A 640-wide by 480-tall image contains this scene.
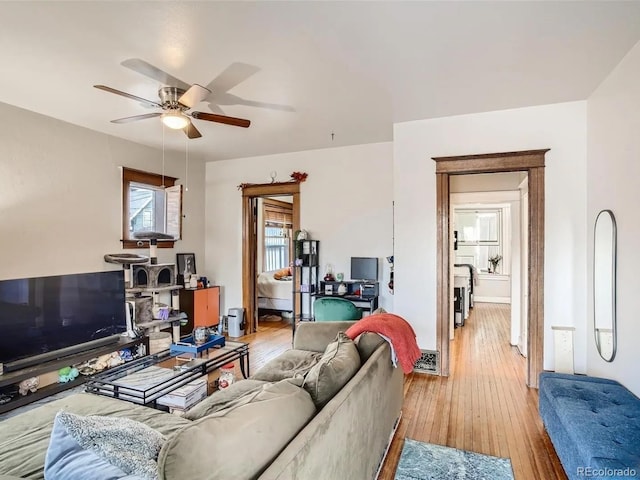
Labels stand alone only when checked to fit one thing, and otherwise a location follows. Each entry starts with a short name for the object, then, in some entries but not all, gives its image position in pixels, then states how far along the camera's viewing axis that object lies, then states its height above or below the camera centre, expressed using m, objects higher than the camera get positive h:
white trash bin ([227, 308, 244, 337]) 5.59 -1.27
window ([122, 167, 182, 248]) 4.75 +0.50
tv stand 2.95 -1.15
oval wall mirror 2.80 -0.33
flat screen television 3.16 -0.74
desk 4.77 -0.79
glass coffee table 2.54 -1.07
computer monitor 5.04 -0.37
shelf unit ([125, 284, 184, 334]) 4.48 -0.77
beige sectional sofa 1.03 -0.71
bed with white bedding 6.59 -0.97
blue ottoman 1.70 -1.01
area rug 2.21 -1.45
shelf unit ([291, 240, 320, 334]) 5.31 -0.53
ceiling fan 2.75 +1.12
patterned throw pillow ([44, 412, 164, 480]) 1.08 -0.67
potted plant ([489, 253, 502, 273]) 8.75 -0.46
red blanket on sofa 2.45 -0.64
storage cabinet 5.28 -0.99
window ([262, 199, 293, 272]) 8.20 +0.20
